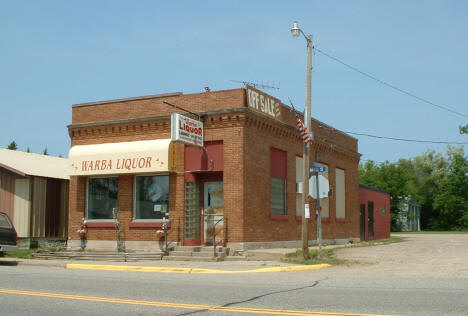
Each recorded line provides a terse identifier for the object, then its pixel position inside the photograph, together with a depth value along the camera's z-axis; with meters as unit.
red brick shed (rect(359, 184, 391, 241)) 34.50
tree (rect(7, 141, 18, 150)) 59.63
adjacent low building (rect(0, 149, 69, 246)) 25.19
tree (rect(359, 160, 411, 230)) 73.62
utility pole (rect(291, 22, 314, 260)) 18.62
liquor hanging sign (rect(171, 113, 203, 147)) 19.25
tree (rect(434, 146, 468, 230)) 74.38
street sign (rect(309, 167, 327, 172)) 19.78
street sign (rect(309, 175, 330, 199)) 19.97
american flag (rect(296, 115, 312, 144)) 18.91
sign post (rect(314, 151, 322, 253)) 19.21
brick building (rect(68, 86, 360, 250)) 20.78
